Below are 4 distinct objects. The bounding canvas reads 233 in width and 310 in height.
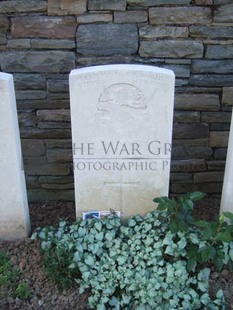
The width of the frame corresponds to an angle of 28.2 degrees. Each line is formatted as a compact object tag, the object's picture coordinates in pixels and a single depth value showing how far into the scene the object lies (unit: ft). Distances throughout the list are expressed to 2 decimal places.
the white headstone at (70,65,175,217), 8.01
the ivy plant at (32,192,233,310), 8.11
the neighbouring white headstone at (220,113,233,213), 8.71
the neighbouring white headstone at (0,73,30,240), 8.22
